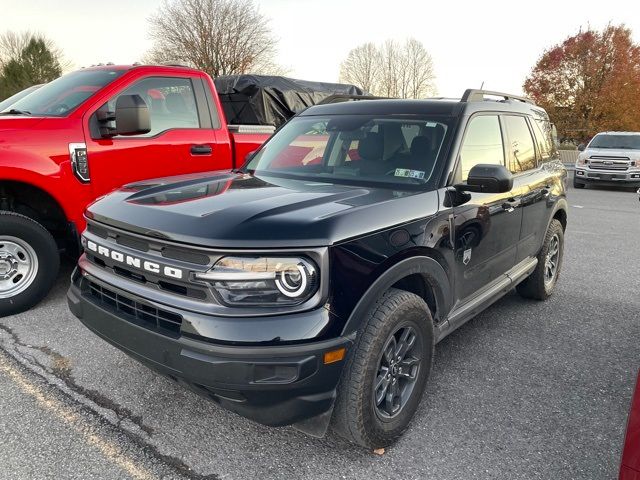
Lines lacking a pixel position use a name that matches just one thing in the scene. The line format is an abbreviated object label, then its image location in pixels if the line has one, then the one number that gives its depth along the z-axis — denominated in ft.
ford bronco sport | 6.85
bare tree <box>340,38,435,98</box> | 158.81
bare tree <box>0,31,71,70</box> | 178.46
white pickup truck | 48.29
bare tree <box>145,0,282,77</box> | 117.19
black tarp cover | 26.03
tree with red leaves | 84.28
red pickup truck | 13.16
